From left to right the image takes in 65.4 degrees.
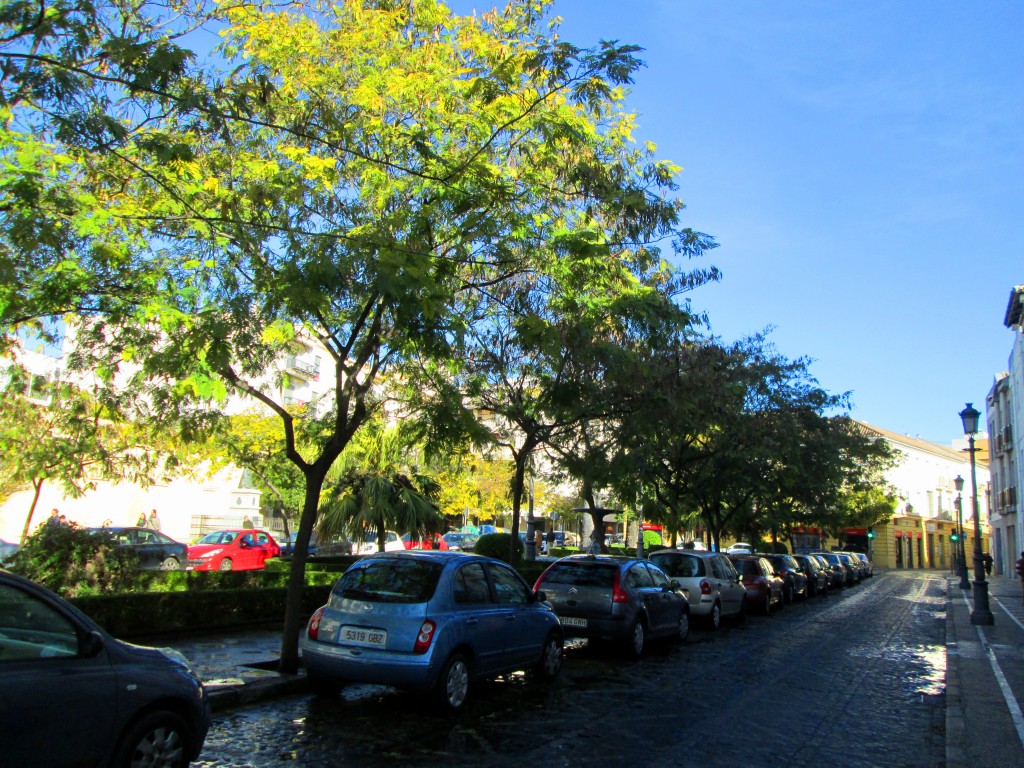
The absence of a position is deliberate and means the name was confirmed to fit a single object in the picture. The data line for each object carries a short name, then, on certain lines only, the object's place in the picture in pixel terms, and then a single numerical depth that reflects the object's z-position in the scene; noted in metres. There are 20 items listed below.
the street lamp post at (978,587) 18.38
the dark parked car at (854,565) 39.72
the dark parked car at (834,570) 32.69
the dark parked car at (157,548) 20.73
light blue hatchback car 7.46
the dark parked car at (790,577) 24.95
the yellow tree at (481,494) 46.56
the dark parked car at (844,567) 36.00
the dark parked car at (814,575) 28.91
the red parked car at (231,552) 26.86
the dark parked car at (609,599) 11.76
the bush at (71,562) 11.66
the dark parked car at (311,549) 28.77
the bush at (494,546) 25.05
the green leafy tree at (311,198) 7.60
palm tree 21.34
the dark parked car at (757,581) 20.86
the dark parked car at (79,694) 4.16
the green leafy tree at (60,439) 11.65
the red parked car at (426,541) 22.62
